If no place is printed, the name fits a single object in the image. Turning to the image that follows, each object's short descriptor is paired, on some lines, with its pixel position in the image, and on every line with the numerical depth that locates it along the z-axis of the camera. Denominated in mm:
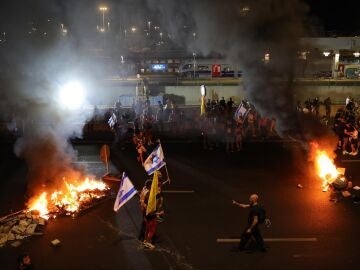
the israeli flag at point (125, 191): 8876
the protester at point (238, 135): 16672
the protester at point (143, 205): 8659
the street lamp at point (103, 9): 29719
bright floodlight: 22609
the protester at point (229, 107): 19959
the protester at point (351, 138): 15617
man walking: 8117
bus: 34031
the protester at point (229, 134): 16417
